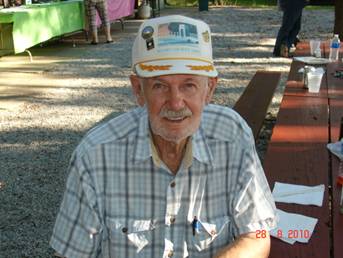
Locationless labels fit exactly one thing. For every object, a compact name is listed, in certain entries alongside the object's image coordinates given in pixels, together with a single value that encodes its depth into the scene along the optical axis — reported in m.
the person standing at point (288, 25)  7.57
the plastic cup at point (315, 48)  5.00
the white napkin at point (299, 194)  1.92
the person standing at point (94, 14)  9.85
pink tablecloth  11.32
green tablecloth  7.34
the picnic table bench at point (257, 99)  3.71
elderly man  1.46
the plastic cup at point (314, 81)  3.58
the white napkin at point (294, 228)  1.68
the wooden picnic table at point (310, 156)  1.64
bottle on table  4.77
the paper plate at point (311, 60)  4.67
